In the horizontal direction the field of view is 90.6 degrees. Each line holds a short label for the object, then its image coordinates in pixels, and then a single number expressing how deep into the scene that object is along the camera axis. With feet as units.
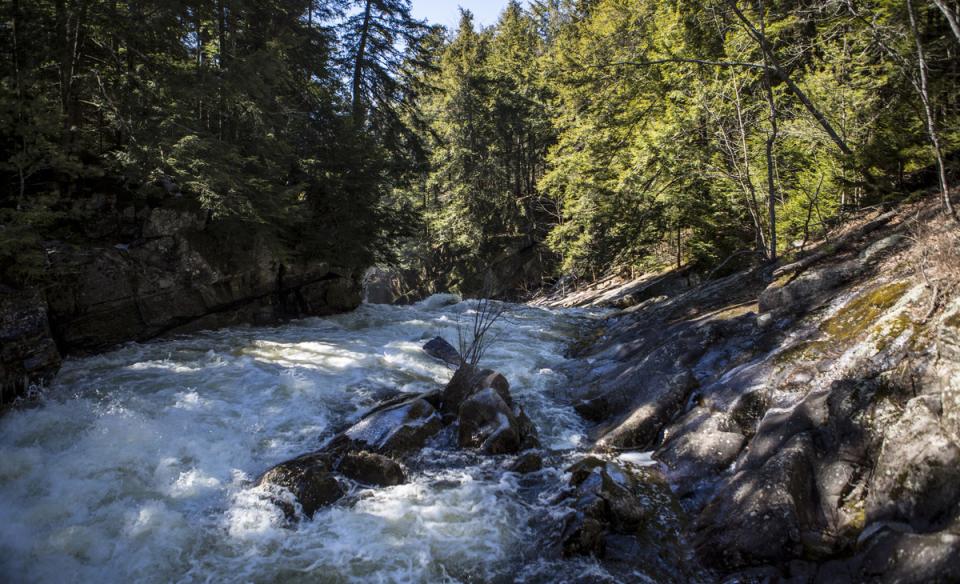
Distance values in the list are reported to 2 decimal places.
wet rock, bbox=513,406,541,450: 20.98
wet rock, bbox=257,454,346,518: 16.24
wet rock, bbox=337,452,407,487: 17.84
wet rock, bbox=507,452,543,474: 18.86
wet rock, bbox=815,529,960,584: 8.98
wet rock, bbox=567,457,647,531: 15.01
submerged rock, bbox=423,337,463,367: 33.71
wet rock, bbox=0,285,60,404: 21.25
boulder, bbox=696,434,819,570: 12.29
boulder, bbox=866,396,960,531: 10.28
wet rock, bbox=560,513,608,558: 13.94
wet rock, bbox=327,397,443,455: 19.97
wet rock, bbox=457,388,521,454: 20.47
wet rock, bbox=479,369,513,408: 24.03
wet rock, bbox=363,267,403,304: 116.05
